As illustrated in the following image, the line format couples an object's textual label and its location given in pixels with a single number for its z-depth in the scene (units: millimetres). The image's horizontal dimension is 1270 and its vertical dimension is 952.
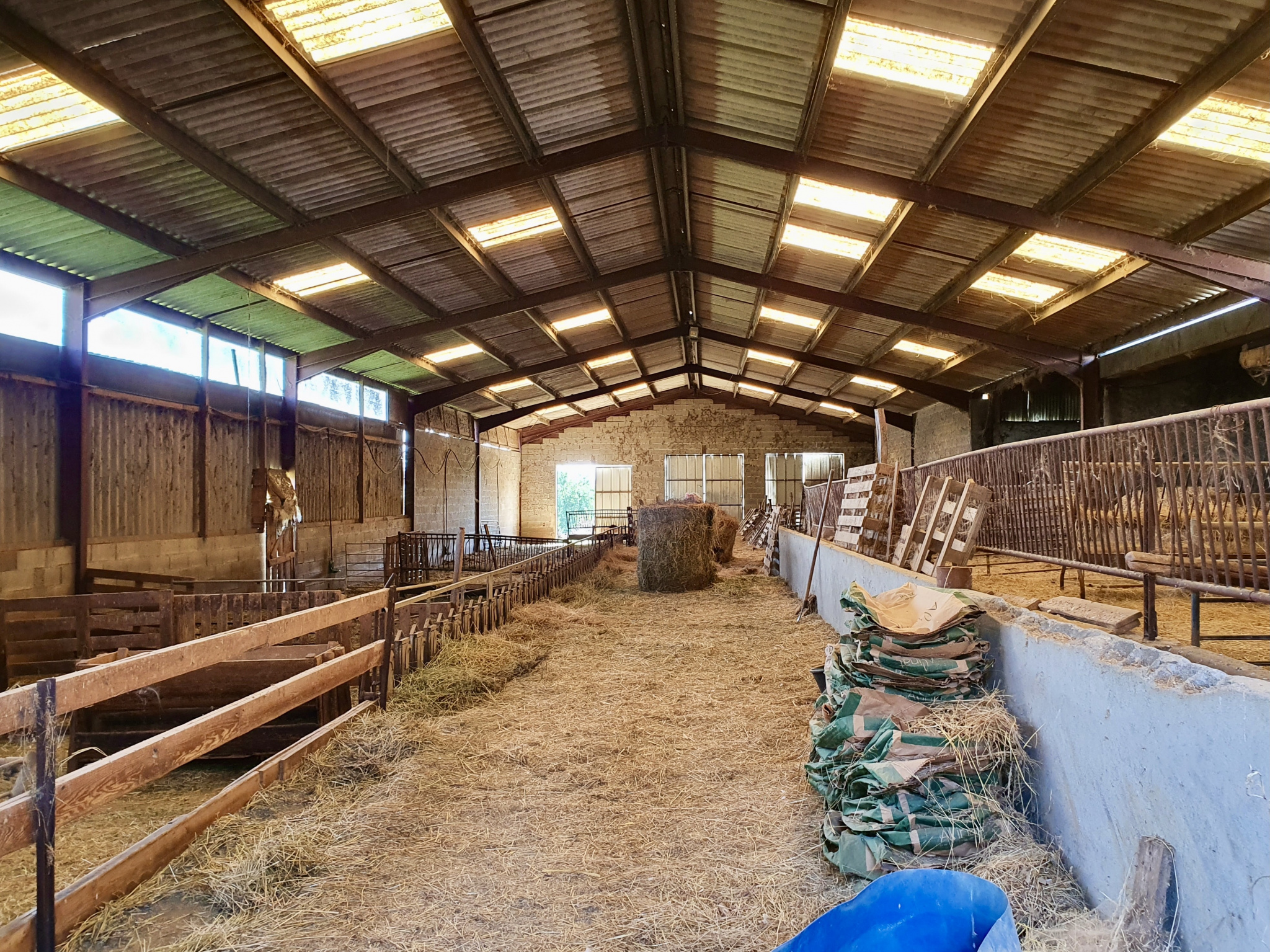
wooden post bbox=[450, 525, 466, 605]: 7596
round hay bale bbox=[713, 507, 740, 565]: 16734
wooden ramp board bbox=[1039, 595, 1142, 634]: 3443
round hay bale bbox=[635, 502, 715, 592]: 12469
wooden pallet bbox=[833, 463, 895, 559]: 8594
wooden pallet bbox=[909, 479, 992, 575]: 5406
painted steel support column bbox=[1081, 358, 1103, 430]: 13383
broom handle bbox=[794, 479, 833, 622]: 9625
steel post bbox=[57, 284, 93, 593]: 9203
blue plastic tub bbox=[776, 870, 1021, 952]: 1632
